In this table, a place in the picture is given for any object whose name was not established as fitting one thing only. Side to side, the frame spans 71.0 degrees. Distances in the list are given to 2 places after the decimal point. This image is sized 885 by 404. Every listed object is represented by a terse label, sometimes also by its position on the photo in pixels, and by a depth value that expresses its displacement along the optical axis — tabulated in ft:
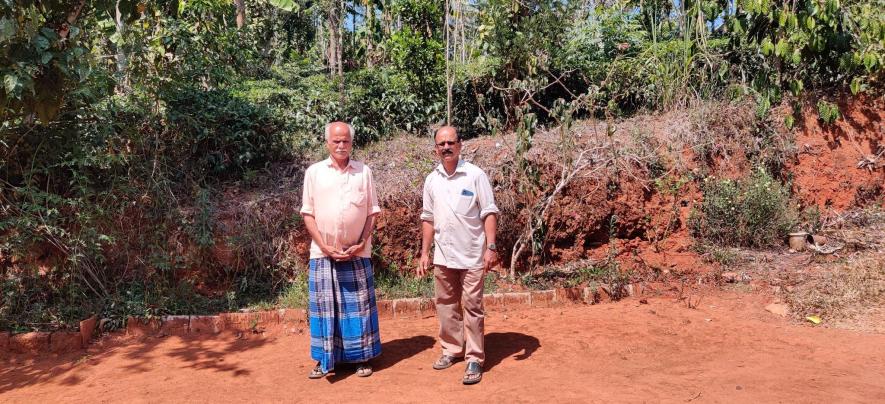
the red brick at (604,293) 18.94
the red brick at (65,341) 16.43
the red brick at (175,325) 17.42
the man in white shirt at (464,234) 13.15
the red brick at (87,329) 16.67
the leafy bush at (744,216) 21.33
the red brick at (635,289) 19.17
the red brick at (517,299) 18.67
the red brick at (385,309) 18.37
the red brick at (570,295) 18.94
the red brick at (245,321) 17.56
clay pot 20.95
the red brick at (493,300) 18.54
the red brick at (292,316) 17.84
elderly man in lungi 13.34
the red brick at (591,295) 18.81
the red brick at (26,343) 16.39
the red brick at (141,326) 17.28
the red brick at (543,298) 18.80
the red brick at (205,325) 17.44
